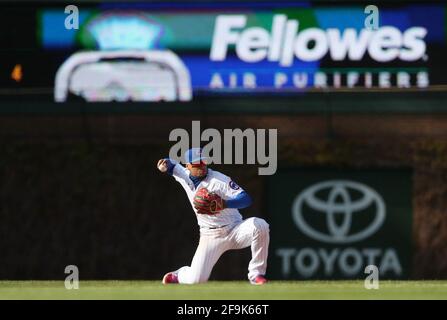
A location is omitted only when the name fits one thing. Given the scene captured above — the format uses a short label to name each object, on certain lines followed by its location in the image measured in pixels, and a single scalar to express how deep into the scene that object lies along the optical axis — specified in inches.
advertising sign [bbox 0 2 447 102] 1040.8
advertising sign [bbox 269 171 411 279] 976.3
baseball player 665.0
